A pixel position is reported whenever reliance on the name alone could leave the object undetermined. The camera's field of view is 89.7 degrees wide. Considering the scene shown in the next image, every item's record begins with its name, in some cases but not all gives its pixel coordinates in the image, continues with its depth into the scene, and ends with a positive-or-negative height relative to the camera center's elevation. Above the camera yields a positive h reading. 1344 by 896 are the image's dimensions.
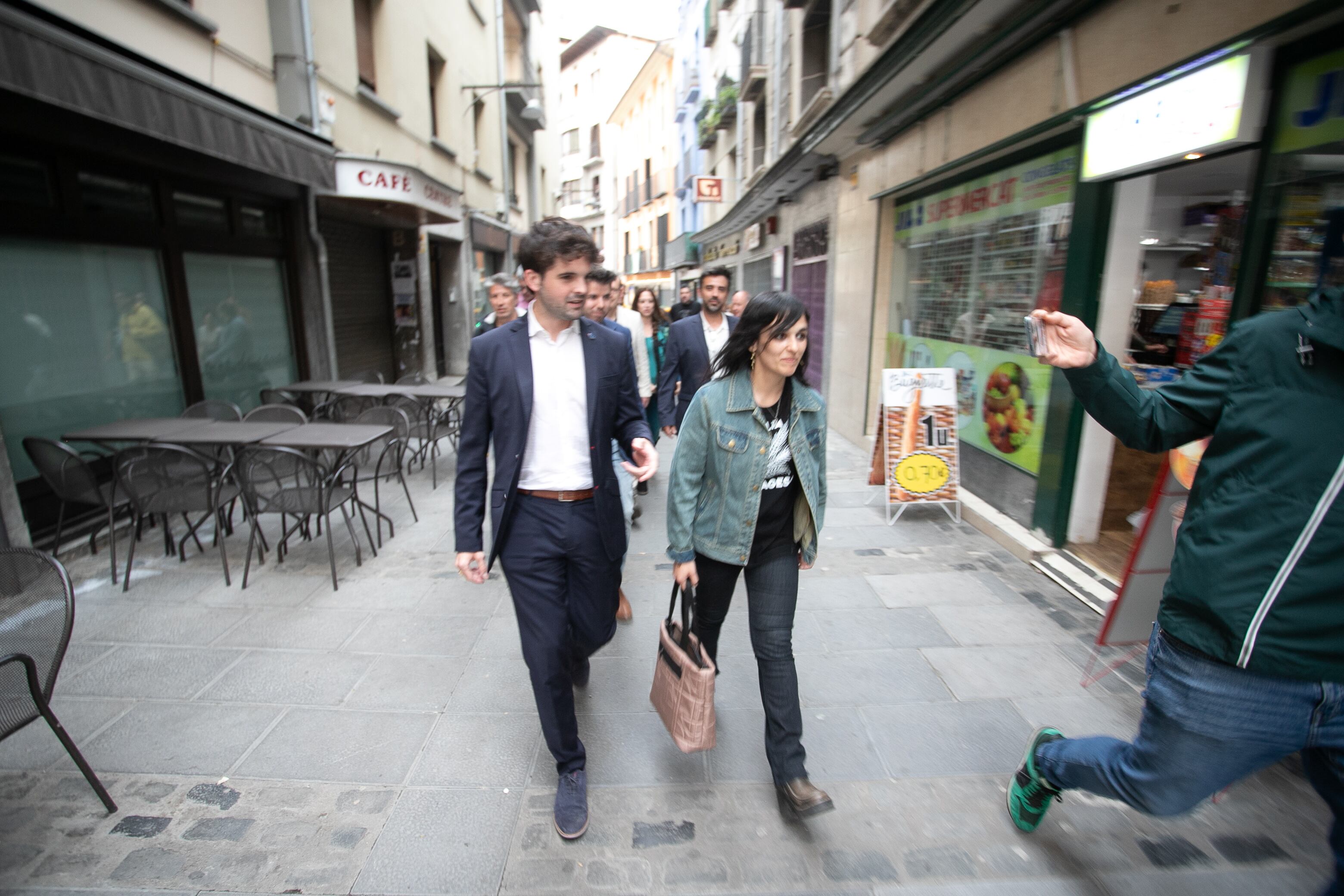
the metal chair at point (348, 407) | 6.81 -1.17
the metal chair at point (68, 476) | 4.21 -1.14
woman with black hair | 2.27 -0.66
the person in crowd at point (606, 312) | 3.81 -0.12
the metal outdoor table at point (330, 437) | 4.57 -1.00
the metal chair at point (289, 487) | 4.33 -1.23
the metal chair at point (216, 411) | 5.68 -0.98
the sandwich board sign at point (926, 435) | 5.41 -1.08
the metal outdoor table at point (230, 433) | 4.54 -0.98
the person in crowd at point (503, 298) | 5.43 -0.03
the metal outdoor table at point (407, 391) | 6.99 -1.02
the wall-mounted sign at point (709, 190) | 17.91 +2.75
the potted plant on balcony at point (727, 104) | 16.27 +4.62
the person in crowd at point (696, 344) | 4.88 -0.35
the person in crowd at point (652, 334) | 5.95 -0.39
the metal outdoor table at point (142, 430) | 4.53 -0.96
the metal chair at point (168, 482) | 4.14 -1.17
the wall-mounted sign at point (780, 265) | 12.64 +0.57
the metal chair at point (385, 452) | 5.12 -1.26
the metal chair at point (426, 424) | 6.73 -1.30
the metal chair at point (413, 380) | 8.39 -1.06
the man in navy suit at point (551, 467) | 2.26 -0.58
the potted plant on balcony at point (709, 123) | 17.88 +4.56
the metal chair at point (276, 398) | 6.86 -1.06
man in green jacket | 1.44 -0.56
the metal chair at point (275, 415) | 5.50 -0.97
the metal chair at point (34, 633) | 2.14 -1.12
